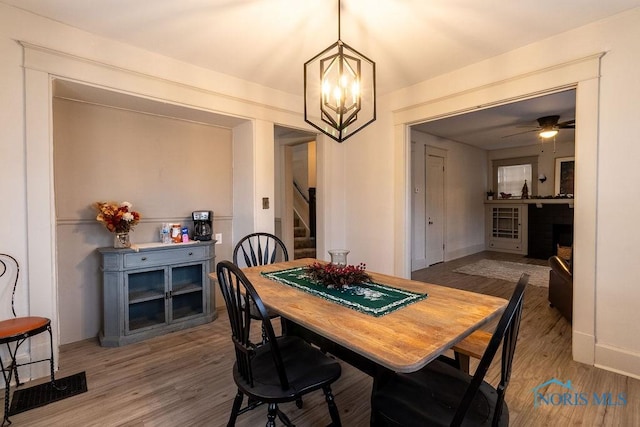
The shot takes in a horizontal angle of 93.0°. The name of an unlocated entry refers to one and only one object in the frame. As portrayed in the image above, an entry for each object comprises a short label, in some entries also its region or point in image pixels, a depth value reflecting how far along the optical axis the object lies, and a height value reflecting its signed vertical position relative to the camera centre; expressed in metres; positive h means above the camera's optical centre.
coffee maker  3.26 -0.19
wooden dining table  1.02 -0.48
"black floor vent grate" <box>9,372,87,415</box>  1.89 -1.23
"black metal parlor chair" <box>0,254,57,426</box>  1.78 -0.75
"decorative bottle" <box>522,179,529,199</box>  7.03 +0.38
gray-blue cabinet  2.64 -0.80
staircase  5.44 -0.68
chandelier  1.79 +0.70
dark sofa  2.95 -0.84
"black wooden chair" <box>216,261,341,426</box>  1.29 -0.78
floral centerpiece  1.71 -0.39
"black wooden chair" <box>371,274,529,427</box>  0.96 -0.77
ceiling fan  4.35 +1.18
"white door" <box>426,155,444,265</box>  5.80 -0.05
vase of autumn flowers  2.61 -0.10
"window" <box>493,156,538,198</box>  7.03 +0.78
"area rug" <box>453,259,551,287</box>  4.81 -1.13
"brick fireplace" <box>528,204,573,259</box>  6.19 -0.45
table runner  1.41 -0.46
